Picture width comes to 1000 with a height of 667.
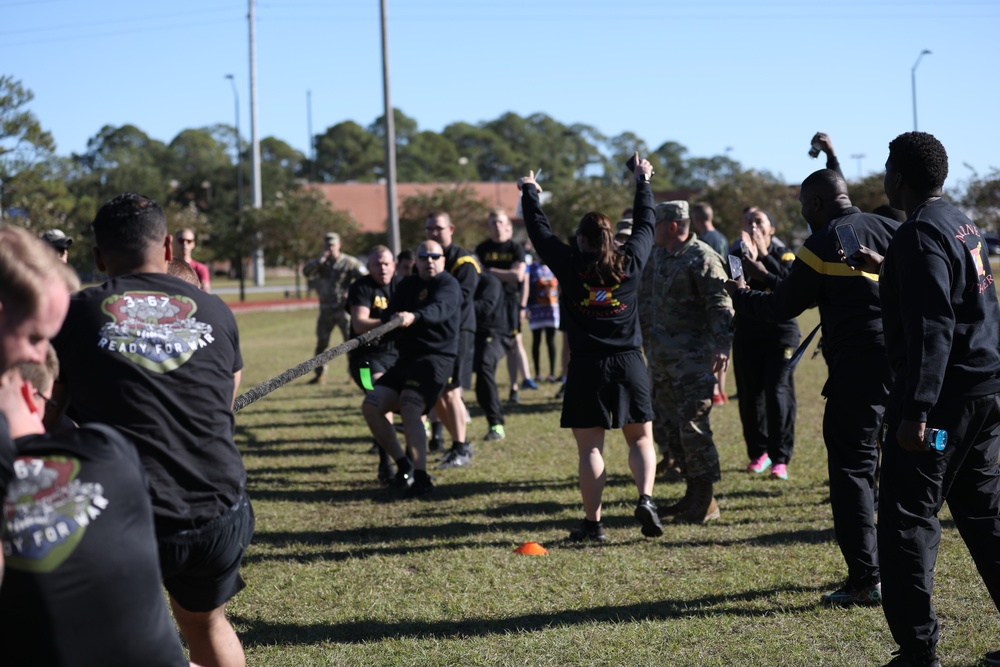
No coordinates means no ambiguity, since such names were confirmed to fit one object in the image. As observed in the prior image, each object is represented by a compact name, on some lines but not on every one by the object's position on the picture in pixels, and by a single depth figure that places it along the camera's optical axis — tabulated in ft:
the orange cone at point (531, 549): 20.89
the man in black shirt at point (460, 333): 29.84
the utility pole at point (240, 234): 140.64
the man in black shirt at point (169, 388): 10.49
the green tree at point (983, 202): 111.55
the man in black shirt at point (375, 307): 28.76
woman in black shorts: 20.81
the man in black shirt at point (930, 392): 12.97
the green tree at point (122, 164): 272.92
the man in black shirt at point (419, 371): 26.48
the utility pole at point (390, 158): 75.15
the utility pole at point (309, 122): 382.63
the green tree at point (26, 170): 125.90
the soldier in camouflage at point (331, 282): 46.88
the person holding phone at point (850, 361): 16.51
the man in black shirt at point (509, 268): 37.27
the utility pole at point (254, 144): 164.25
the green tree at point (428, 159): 404.98
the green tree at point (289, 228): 145.69
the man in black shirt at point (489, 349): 34.12
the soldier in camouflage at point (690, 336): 22.97
